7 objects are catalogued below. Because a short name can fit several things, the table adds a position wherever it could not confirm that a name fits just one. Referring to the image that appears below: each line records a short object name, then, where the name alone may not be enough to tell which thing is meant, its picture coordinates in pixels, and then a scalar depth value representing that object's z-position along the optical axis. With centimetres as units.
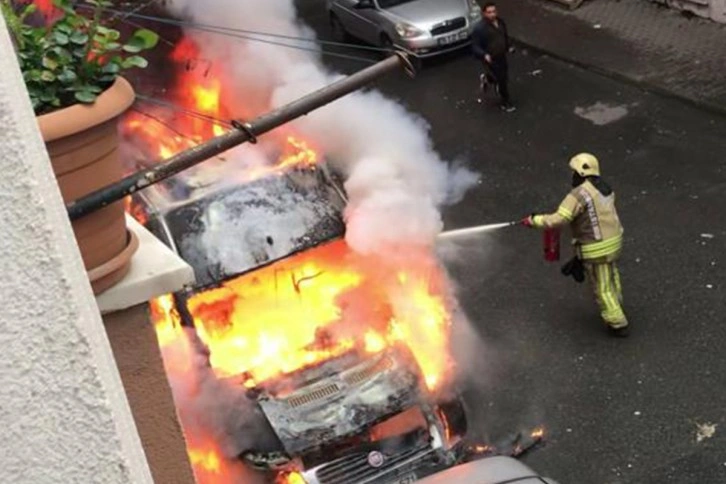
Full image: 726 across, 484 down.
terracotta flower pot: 491
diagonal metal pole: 510
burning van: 1402
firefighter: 1694
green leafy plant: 492
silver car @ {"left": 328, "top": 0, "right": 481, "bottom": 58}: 3287
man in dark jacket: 2833
